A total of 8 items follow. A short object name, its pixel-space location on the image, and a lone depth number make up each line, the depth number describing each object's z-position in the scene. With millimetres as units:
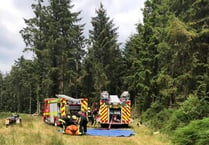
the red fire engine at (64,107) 25312
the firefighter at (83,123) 20012
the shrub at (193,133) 11366
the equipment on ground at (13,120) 25667
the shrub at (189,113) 16734
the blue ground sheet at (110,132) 20130
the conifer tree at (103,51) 48750
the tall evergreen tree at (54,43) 45438
